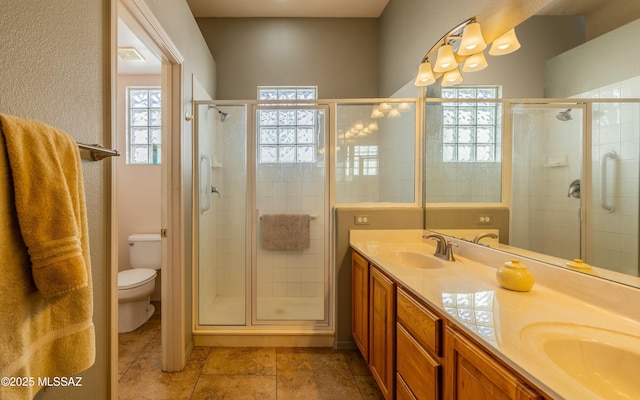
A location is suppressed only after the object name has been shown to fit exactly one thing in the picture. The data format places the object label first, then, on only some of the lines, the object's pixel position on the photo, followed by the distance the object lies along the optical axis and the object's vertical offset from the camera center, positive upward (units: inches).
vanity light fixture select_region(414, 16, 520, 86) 52.3 +32.6
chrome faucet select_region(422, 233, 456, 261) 61.4 -11.7
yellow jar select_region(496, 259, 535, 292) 40.9 -11.9
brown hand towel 88.8 -11.1
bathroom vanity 25.9 -14.7
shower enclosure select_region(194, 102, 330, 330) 85.9 -3.5
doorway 69.6 -5.5
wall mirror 33.2 +6.8
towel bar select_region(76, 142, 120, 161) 34.5 +6.2
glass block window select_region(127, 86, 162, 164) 111.7 +31.3
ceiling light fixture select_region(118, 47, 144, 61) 92.4 +51.1
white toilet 87.4 -27.6
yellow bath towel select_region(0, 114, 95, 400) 22.7 -5.8
